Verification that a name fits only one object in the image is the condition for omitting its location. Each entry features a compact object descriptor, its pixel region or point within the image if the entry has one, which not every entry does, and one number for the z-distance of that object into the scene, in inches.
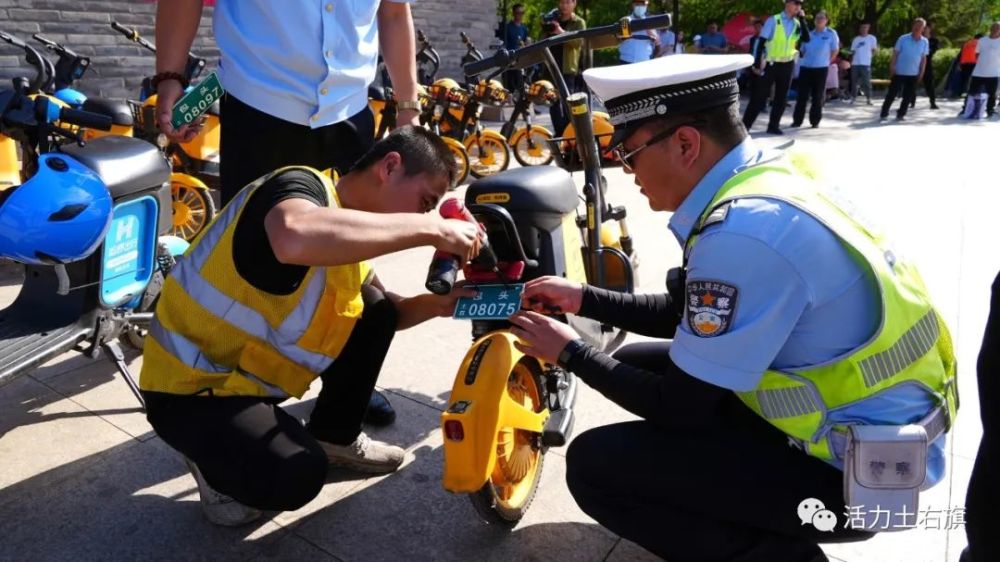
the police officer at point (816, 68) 422.6
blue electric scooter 91.9
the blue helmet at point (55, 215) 90.7
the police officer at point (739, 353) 56.4
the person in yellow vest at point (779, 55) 394.3
